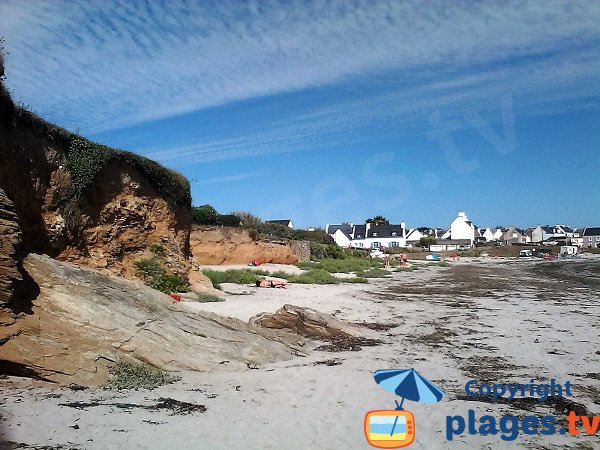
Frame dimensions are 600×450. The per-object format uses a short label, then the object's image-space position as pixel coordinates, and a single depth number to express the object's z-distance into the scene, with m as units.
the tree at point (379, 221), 109.93
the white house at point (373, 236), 100.81
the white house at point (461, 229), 113.19
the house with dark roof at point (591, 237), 118.50
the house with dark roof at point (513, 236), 129.25
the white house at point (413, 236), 108.88
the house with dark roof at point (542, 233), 129.89
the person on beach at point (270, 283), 21.20
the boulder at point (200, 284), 16.47
